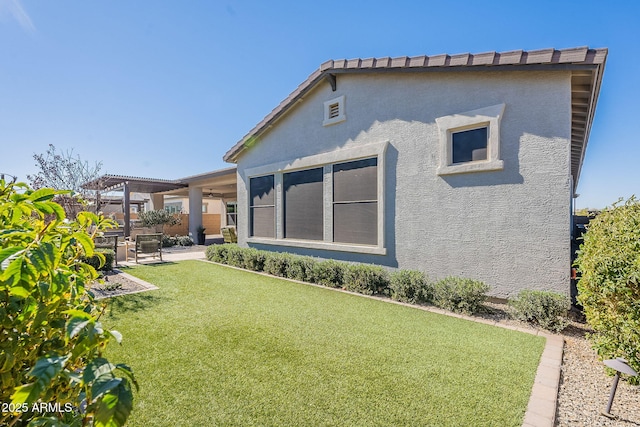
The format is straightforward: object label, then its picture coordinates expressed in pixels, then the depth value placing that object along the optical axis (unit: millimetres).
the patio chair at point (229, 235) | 16938
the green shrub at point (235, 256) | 10992
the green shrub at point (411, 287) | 6461
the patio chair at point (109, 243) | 10940
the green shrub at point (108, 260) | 9321
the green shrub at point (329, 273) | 7914
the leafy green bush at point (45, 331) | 872
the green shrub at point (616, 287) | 2969
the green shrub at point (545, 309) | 4930
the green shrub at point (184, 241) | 18609
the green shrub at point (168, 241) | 17844
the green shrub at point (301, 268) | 8508
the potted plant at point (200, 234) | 19005
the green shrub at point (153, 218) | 18688
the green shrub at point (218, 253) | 11820
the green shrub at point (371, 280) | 7242
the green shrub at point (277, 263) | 9320
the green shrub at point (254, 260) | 10195
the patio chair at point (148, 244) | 11656
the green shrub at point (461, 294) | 5707
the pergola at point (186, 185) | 15504
